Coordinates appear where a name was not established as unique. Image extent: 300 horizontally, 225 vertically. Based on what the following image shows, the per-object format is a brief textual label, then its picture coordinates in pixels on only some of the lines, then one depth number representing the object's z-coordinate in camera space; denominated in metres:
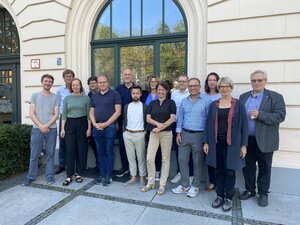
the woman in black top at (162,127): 3.92
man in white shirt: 4.18
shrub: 4.65
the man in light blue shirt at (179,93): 4.25
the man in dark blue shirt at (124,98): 4.61
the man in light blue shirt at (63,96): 4.92
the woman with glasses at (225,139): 3.36
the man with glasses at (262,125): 3.51
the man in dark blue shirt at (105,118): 4.26
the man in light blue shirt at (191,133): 3.81
